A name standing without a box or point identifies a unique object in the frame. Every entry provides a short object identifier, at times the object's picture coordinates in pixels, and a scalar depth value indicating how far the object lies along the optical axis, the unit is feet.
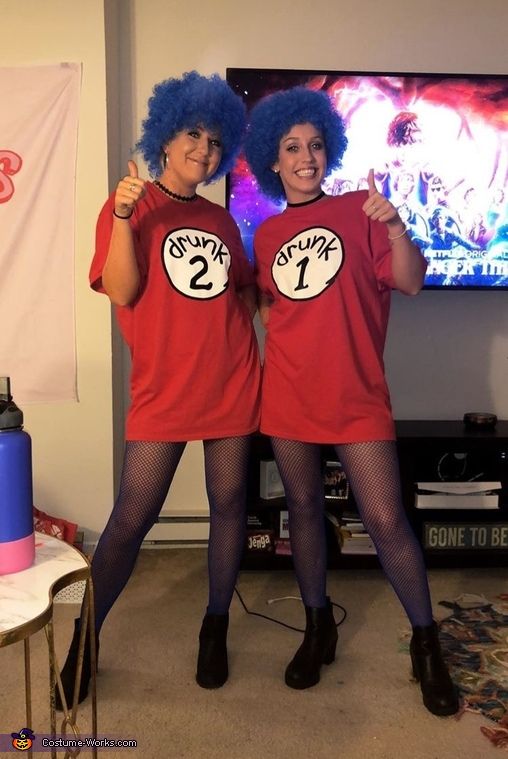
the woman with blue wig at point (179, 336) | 5.00
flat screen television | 7.60
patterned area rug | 5.01
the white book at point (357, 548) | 7.48
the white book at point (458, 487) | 7.40
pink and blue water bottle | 2.90
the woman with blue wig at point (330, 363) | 5.03
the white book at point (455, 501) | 7.39
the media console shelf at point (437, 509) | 7.43
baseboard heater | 8.64
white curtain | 7.42
